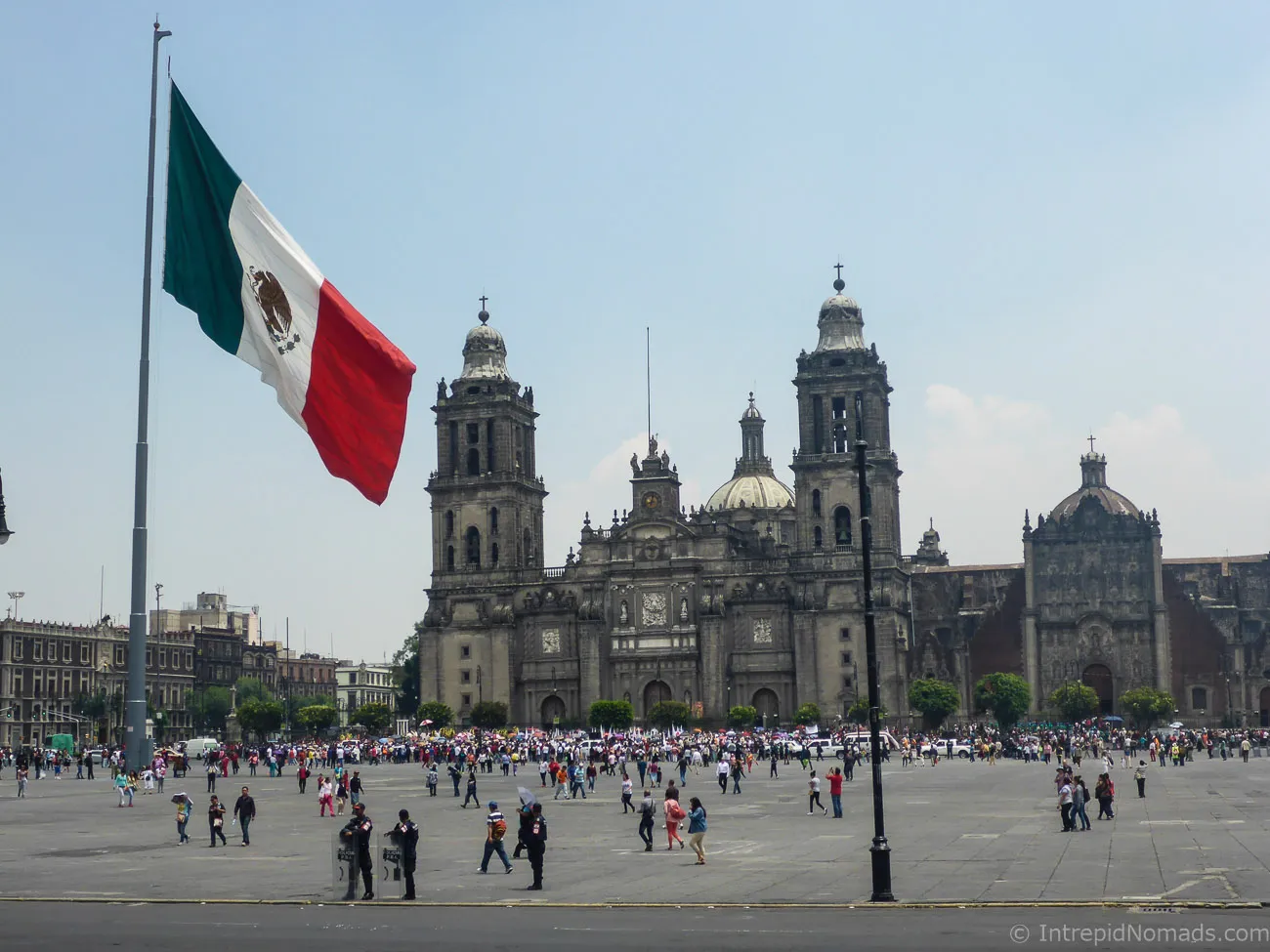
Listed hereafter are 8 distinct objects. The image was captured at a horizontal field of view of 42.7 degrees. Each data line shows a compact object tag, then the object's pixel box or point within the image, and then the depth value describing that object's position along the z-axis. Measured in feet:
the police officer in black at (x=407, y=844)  79.77
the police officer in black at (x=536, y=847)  83.30
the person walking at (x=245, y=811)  112.47
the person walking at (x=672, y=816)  105.81
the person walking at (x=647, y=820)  105.60
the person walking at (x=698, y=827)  94.75
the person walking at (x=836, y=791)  133.28
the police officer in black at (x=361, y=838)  80.18
